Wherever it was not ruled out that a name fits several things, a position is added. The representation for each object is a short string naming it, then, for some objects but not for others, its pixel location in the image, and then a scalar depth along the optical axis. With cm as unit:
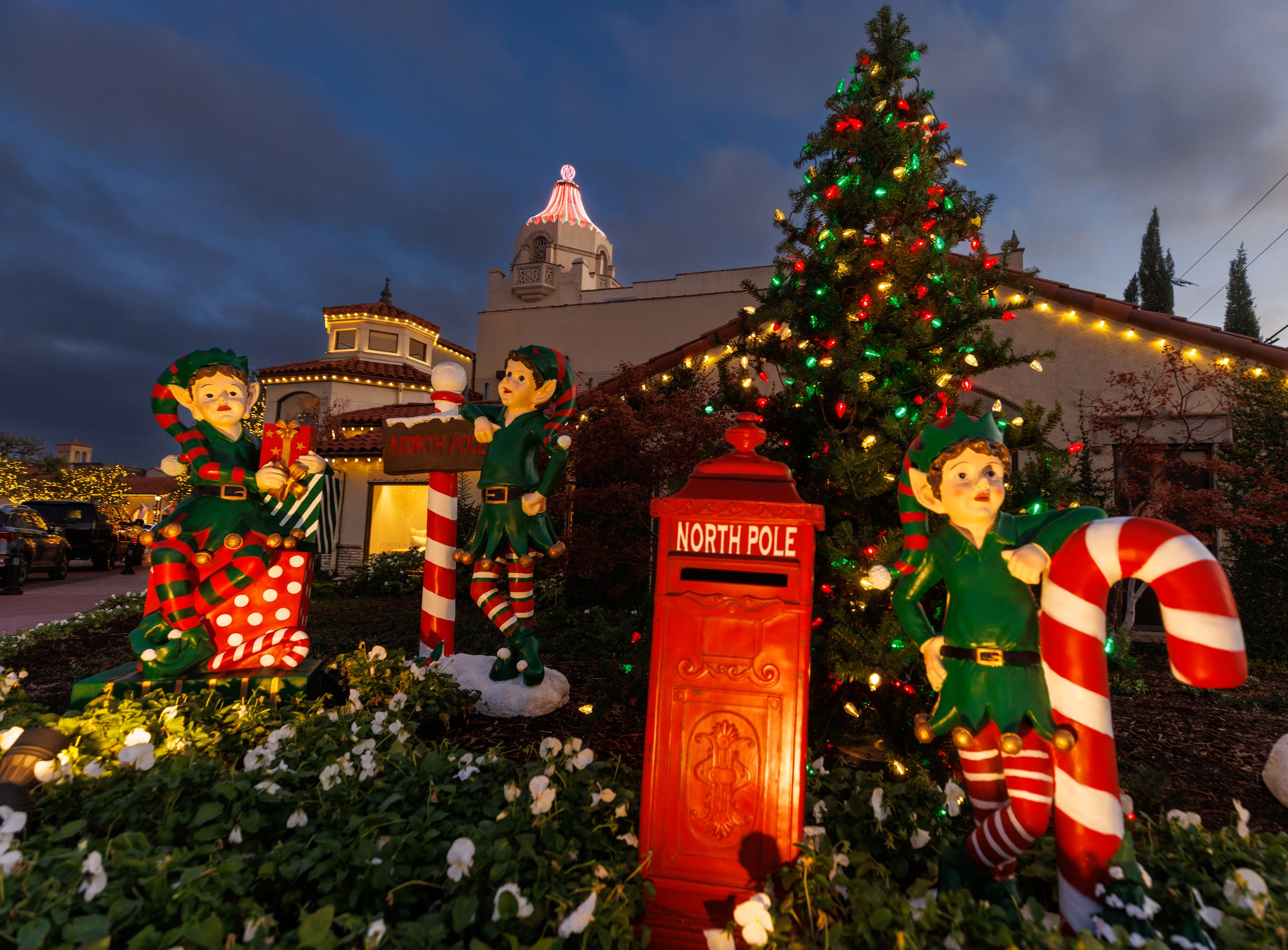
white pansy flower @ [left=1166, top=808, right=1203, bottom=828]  237
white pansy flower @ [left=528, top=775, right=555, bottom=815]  226
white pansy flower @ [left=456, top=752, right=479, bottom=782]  271
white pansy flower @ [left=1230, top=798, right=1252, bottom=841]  222
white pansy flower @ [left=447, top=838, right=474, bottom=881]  194
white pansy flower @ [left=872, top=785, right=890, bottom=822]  241
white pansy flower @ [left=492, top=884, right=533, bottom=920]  180
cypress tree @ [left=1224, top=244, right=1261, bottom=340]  1894
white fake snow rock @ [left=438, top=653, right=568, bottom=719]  416
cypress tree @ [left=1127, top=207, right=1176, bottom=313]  1894
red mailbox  213
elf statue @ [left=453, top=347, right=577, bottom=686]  429
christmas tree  333
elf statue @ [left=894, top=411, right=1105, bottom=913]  202
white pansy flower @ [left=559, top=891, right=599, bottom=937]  176
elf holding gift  355
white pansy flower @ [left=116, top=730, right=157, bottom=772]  242
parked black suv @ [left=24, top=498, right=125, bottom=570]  1390
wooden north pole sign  470
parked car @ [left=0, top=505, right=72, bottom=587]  1087
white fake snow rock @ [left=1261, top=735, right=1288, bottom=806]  341
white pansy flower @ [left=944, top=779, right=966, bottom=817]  246
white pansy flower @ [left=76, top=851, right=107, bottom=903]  170
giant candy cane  177
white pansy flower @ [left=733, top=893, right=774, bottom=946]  177
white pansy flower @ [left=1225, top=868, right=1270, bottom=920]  181
